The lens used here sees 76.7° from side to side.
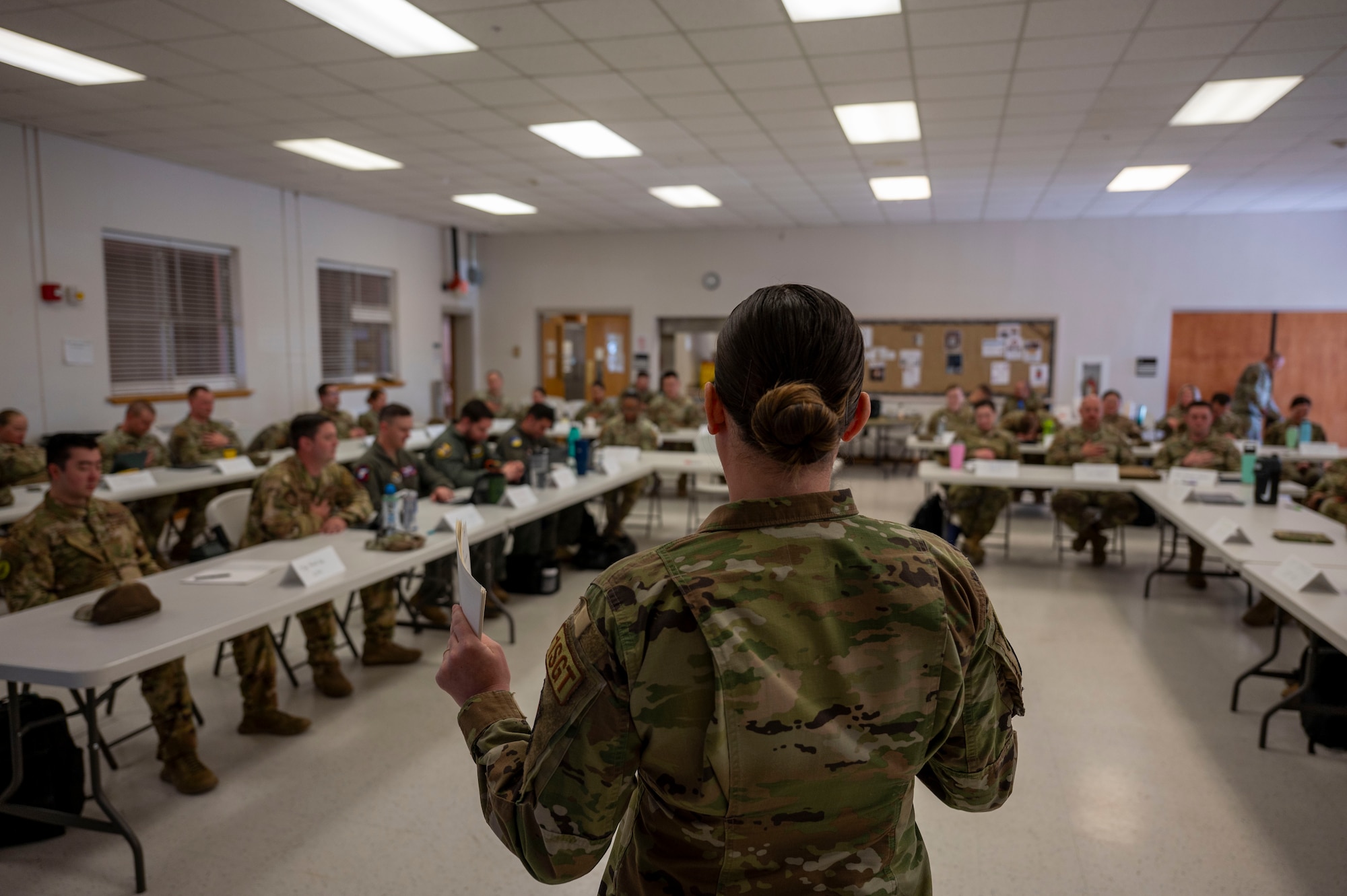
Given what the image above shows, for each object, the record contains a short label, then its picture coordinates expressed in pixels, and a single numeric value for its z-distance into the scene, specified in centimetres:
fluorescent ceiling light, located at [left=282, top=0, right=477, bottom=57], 421
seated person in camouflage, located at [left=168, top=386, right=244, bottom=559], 671
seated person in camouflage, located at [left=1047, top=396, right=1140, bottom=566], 629
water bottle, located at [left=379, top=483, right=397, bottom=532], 369
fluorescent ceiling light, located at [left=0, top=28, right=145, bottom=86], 483
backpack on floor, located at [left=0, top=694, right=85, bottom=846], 262
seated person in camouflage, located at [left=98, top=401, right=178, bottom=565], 573
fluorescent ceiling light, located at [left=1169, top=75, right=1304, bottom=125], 514
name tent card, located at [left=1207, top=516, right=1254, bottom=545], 391
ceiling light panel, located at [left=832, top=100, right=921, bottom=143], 577
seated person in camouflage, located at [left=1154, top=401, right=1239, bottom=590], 628
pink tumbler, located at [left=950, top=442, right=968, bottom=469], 607
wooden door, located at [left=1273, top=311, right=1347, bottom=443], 994
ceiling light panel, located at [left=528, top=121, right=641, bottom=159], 637
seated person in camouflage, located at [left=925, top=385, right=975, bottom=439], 840
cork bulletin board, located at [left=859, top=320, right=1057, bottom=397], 1085
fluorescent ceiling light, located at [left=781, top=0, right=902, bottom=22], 404
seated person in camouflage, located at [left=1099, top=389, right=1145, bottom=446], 807
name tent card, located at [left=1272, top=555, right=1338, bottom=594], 309
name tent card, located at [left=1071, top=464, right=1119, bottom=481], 580
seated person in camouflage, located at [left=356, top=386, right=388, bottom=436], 877
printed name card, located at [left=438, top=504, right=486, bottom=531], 409
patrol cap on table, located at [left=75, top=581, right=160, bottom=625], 256
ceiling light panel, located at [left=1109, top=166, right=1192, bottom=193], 755
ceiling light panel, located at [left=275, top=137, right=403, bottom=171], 700
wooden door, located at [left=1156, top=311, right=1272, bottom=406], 1012
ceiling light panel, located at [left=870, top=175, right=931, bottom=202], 820
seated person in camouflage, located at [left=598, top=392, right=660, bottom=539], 782
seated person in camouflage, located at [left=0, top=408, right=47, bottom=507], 570
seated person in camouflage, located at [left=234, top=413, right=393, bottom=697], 380
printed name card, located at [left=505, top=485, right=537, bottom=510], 470
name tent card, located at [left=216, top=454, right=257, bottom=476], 601
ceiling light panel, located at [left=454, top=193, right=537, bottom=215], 937
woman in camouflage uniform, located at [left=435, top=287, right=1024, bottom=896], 91
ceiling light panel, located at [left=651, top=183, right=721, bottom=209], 885
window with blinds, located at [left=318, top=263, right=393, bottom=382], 989
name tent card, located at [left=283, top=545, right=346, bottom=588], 302
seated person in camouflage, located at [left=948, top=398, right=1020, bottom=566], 639
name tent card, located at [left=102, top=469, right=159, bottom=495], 516
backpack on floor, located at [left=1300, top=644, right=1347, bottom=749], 334
